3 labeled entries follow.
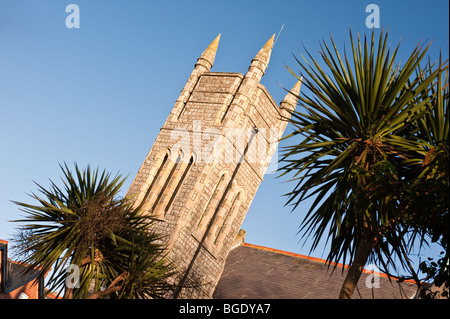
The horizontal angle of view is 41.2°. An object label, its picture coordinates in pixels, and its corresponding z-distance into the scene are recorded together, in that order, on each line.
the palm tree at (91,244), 12.60
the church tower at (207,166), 22.48
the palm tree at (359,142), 8.74
